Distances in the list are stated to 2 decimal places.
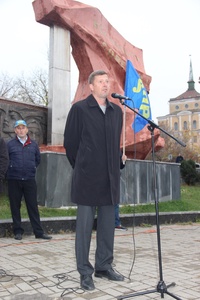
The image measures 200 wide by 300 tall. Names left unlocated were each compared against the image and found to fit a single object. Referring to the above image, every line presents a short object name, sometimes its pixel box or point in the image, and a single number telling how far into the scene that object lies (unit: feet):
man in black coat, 10.93
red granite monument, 31.30
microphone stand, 9.36
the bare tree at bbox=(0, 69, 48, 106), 95.62
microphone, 11.00
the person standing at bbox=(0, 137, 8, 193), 16.52
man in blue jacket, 19.11
